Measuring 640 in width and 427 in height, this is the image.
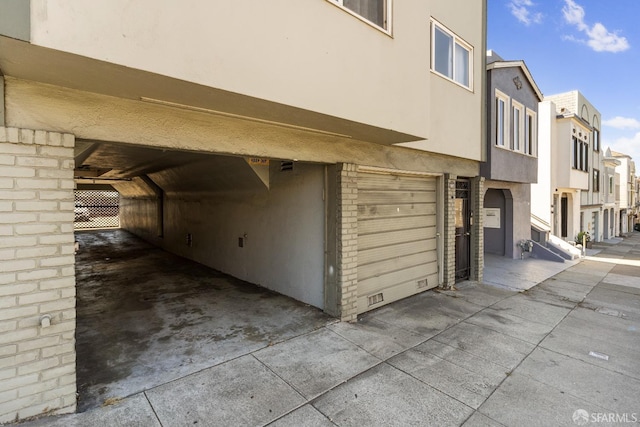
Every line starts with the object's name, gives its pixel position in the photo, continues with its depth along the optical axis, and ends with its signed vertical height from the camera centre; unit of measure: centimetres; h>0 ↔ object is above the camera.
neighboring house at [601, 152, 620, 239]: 2447 +46
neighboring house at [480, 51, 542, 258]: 835 +157
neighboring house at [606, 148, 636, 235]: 3119 +197
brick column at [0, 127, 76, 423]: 246 -58
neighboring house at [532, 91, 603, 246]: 1442 +208
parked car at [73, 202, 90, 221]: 1965 -35
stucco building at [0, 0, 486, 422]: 239 +97
